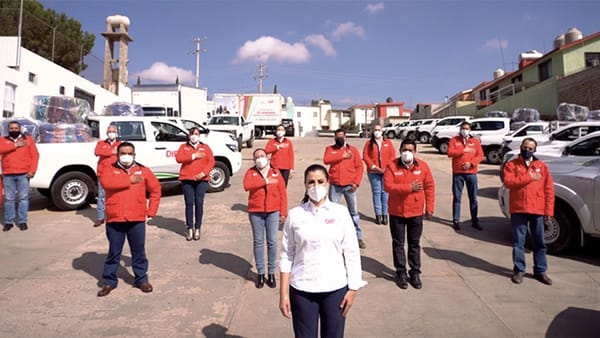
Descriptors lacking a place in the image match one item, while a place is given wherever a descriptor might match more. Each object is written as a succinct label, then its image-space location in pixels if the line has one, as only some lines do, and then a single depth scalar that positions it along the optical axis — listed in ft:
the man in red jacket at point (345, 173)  19.77
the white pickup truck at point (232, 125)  66.13
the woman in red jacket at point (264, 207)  14.75
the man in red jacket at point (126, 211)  13.71
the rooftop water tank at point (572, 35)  92.22
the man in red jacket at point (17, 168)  21.94
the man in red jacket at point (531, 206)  14.61
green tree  51.93
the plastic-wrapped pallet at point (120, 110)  45.06
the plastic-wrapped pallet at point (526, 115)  65.03
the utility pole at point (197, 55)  139.07
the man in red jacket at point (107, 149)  22.30
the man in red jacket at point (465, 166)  22.03
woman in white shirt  7.72
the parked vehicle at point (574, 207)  16.39
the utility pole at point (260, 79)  186.64
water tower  86.07
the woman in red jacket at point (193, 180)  20.72
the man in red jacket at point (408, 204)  14.35
